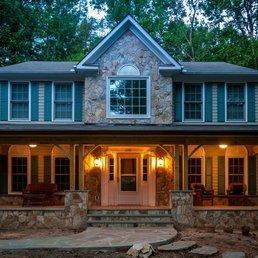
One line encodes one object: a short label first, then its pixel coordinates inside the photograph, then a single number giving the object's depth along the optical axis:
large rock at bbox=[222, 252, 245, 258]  10.35
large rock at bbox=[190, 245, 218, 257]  10.69
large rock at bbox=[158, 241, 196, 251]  11.14
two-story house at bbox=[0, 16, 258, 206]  17.28
